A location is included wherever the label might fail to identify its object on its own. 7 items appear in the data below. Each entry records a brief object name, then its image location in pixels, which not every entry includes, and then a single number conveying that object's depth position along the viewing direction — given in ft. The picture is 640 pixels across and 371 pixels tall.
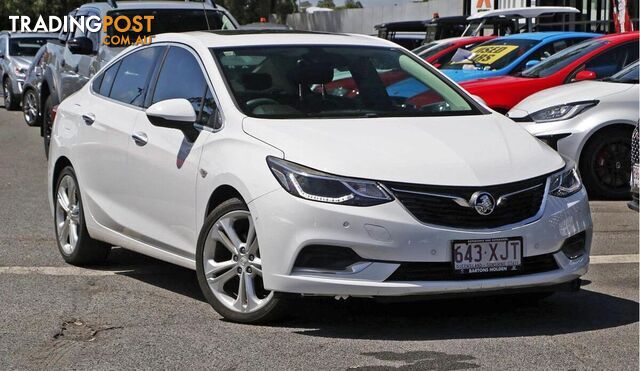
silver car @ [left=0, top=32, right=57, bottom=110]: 77.92
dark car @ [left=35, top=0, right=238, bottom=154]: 45.75
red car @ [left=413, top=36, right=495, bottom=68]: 63.36
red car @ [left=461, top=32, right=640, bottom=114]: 43.01
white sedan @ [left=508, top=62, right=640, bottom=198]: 36.37
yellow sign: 53.62
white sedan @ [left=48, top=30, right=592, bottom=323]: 18.31
